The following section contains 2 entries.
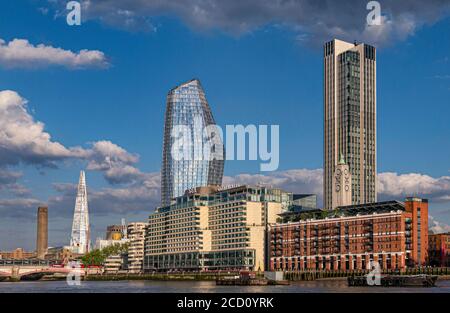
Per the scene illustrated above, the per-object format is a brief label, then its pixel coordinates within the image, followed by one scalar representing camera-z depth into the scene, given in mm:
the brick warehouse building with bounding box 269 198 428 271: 190000
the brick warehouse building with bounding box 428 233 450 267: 195750
